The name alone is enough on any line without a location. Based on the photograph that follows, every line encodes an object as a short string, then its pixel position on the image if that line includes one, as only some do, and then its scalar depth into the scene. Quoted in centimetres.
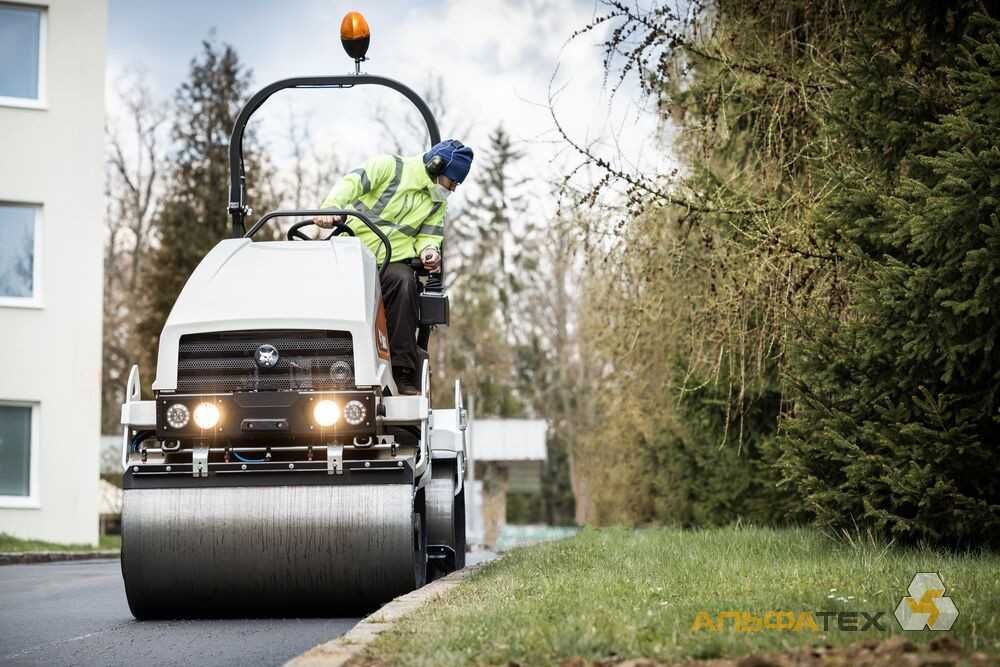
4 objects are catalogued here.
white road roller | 1634
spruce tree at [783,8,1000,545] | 1667
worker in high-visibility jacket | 1942
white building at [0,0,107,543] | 4750
